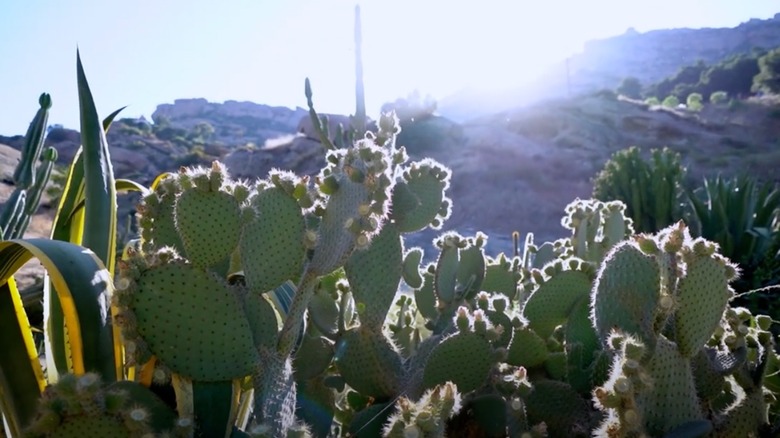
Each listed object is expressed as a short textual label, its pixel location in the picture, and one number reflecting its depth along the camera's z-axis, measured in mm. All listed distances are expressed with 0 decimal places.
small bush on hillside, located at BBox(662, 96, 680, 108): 44625
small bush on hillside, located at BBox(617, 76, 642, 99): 56688
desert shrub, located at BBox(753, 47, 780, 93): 42125
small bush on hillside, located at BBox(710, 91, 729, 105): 41125
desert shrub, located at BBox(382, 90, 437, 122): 35000
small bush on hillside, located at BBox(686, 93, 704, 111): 40062
